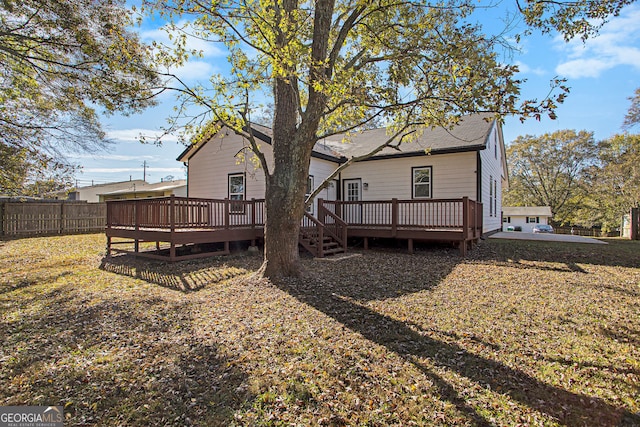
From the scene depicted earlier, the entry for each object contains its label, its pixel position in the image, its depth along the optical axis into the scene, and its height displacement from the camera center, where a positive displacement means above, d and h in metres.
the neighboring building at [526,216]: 41.62 -0.32
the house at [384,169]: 11.62 +1.78
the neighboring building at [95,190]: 39.94 +3.23
